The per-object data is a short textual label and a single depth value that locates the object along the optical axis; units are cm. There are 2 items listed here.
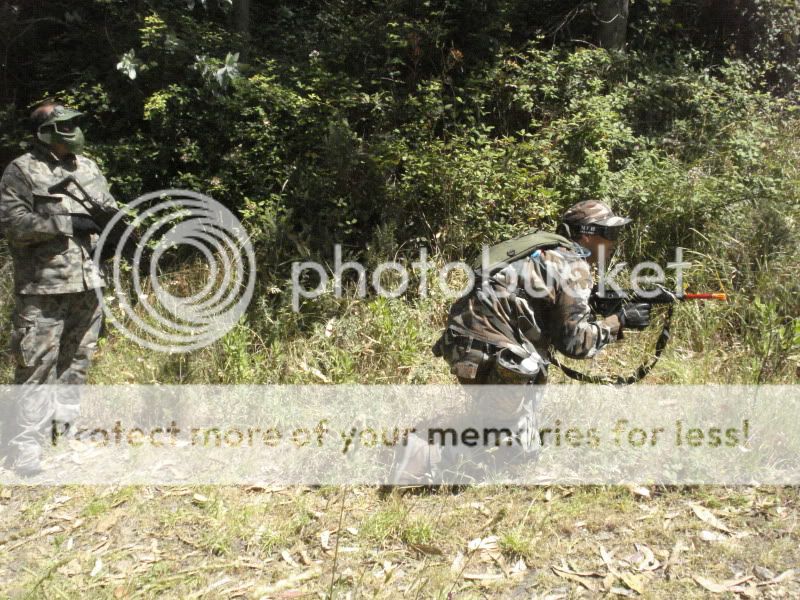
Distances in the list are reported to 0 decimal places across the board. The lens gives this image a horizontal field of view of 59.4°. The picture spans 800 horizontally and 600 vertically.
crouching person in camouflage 406
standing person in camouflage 458
